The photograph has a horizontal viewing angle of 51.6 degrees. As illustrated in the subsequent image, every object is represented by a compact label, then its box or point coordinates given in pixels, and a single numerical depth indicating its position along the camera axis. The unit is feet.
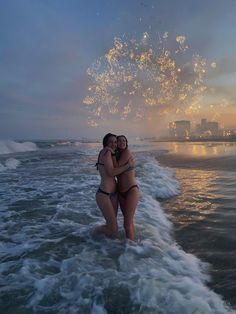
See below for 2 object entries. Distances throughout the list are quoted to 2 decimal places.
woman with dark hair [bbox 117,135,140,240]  16.52
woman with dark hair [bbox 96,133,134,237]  16.30
